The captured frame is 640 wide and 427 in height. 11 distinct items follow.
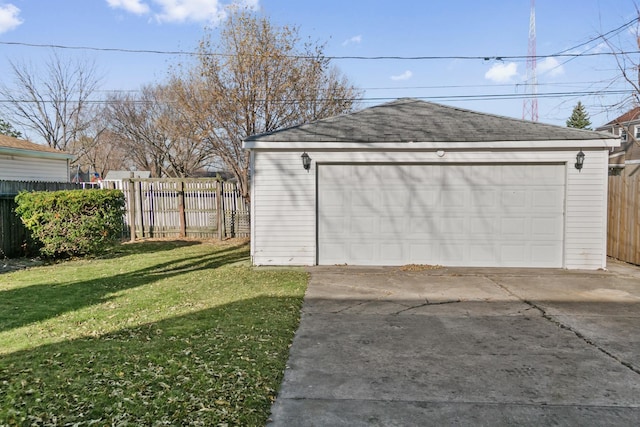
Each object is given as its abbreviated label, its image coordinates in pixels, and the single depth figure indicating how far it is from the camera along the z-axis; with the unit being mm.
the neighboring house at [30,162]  13844
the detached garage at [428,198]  8242
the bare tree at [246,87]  14109
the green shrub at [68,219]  9039
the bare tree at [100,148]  31359
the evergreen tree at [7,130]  29975
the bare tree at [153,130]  25750
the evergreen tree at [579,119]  48694
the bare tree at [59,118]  27156
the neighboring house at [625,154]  11127
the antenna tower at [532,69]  15779
